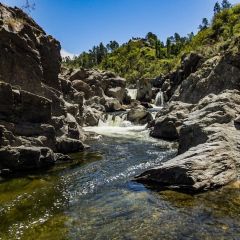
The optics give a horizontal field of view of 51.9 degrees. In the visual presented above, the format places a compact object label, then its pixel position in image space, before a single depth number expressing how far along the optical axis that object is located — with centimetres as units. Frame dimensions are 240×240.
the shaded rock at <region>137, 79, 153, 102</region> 7193
